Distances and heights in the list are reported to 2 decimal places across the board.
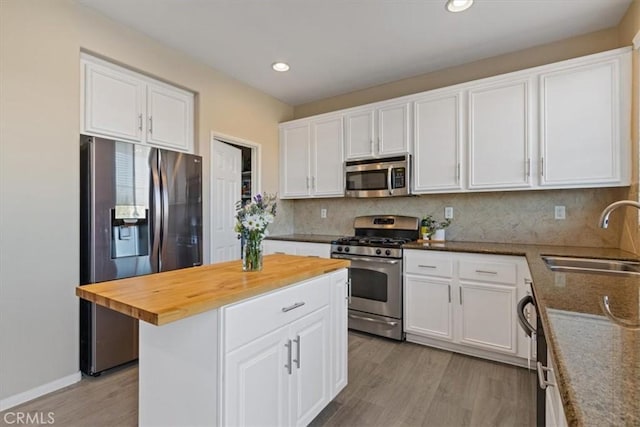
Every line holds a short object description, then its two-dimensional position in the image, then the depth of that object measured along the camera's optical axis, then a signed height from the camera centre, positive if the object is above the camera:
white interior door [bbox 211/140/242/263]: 3.54 +0.20
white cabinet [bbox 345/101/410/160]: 3.28 +0.92
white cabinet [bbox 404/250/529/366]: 2.46 -0.75
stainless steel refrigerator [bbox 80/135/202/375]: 2.31 -0.08
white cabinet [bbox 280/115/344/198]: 3.76 +0.71
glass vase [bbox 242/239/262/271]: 1.68 -0.22
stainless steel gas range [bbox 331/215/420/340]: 2.95 -0.66
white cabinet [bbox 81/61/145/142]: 2.43 +0.92
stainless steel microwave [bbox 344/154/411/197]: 3.26 +0.41
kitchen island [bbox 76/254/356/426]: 1.19 -0.55
